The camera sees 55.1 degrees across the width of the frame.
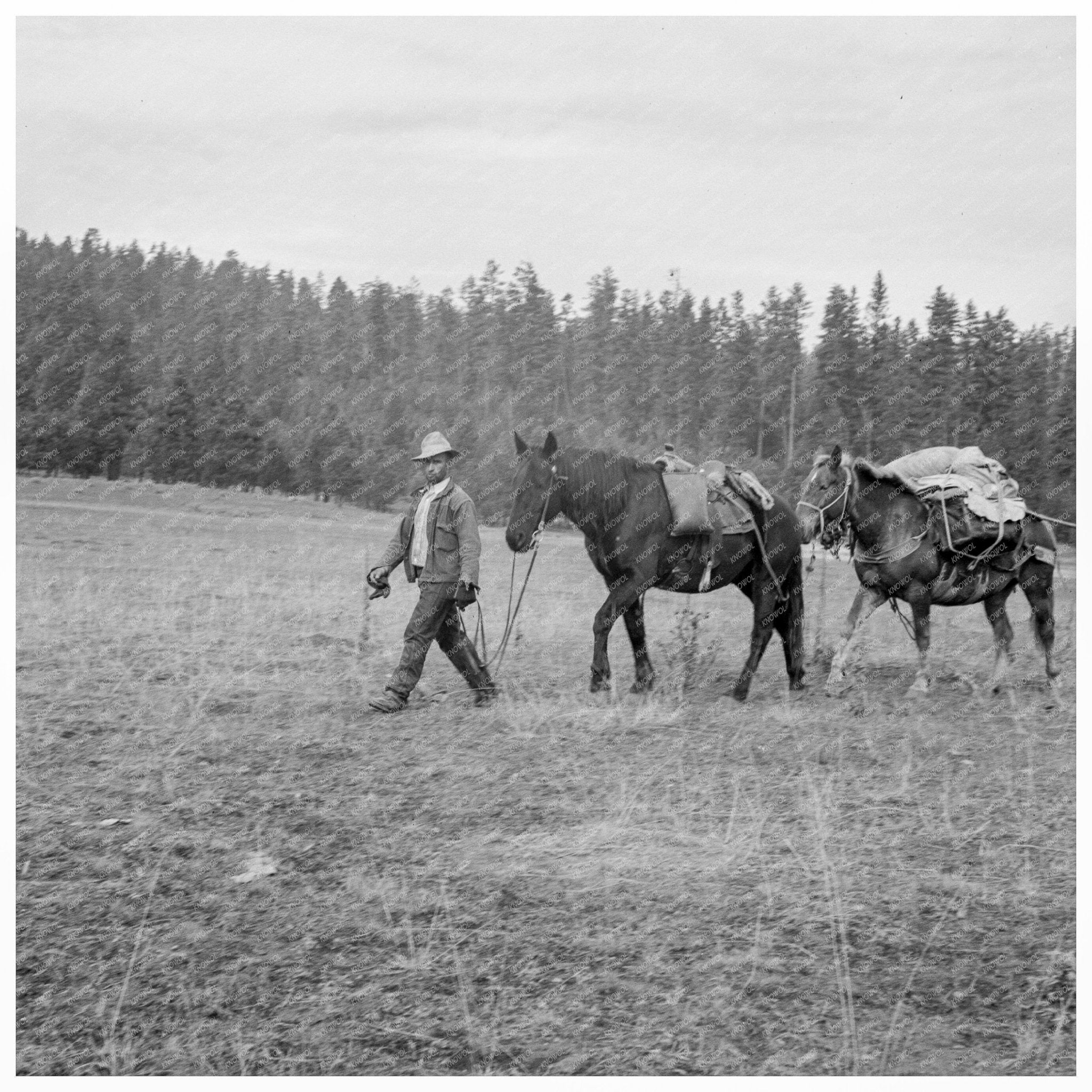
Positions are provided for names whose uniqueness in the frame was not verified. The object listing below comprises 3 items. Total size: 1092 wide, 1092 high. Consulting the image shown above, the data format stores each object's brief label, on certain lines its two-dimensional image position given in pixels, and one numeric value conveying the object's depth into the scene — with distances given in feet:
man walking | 27.45
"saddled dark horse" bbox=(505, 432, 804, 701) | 28.48
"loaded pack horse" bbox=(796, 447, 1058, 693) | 31.50
